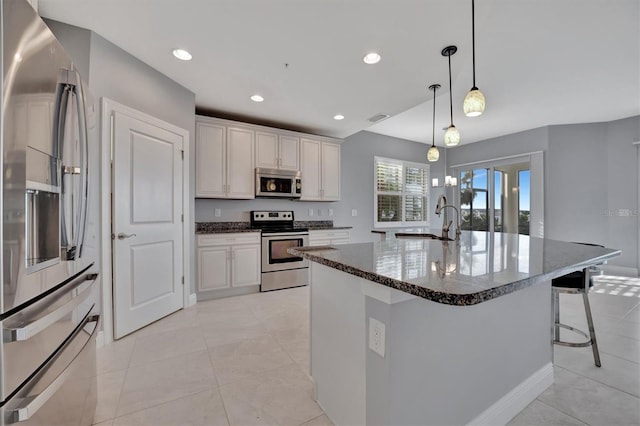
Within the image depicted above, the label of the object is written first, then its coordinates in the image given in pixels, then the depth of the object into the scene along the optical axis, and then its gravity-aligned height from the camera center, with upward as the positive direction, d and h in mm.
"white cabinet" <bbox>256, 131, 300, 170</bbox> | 4031 +932
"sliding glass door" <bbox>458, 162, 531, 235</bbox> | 5562 +317
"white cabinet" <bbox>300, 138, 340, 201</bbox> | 4461 +719
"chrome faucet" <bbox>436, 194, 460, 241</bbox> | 2117 -99
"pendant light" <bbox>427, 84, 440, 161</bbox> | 3061 +678
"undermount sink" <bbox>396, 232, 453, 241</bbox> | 2496 -223
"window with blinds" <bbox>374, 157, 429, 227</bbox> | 5785 +424
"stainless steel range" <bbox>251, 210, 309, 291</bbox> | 3896 -603
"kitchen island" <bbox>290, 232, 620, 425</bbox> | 972 -541
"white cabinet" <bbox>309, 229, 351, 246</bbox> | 4266 -378
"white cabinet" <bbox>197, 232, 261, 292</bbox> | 3463 -613
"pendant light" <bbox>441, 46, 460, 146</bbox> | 2377 +743
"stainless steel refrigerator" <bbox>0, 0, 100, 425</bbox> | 754 -36
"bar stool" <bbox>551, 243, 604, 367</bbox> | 1893 -526
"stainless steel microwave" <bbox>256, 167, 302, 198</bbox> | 4008 +450
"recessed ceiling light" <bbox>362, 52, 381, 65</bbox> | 2481 +1413
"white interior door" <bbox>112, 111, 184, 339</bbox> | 2426 -90
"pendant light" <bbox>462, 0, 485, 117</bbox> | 1884 +755
